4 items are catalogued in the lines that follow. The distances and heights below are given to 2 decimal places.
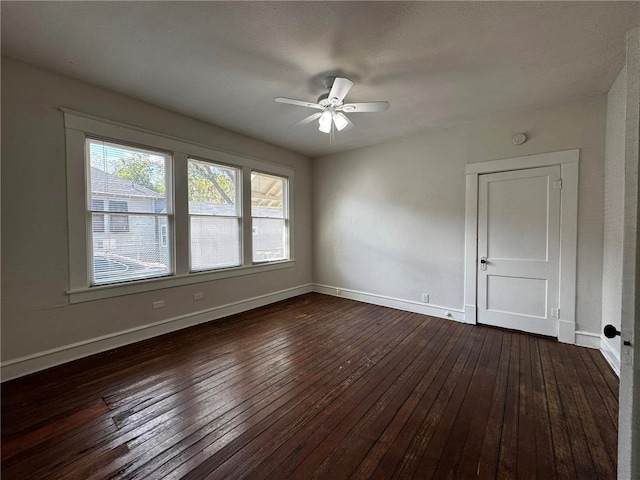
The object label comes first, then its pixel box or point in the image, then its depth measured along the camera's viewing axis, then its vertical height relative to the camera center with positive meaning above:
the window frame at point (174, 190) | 2.70 +0.43
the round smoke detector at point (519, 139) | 3.37 +1.18
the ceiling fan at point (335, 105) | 2.40 +1.28
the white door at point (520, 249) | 3.25 -0.23
